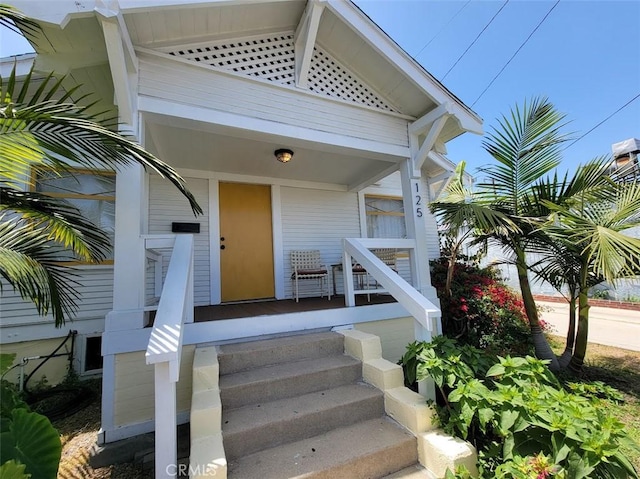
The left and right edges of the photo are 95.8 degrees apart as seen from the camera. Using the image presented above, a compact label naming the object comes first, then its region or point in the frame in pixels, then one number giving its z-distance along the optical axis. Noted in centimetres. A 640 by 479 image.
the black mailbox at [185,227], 440
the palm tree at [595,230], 274
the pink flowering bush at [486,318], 470
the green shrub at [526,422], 141
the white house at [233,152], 246
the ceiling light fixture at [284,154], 408
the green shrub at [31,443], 142
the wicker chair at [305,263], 488
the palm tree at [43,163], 154
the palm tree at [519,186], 355
